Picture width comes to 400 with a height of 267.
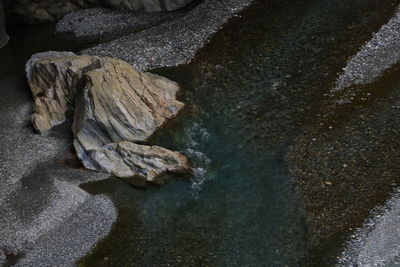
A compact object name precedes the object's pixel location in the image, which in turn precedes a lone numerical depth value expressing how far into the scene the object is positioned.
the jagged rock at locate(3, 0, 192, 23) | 41.06
